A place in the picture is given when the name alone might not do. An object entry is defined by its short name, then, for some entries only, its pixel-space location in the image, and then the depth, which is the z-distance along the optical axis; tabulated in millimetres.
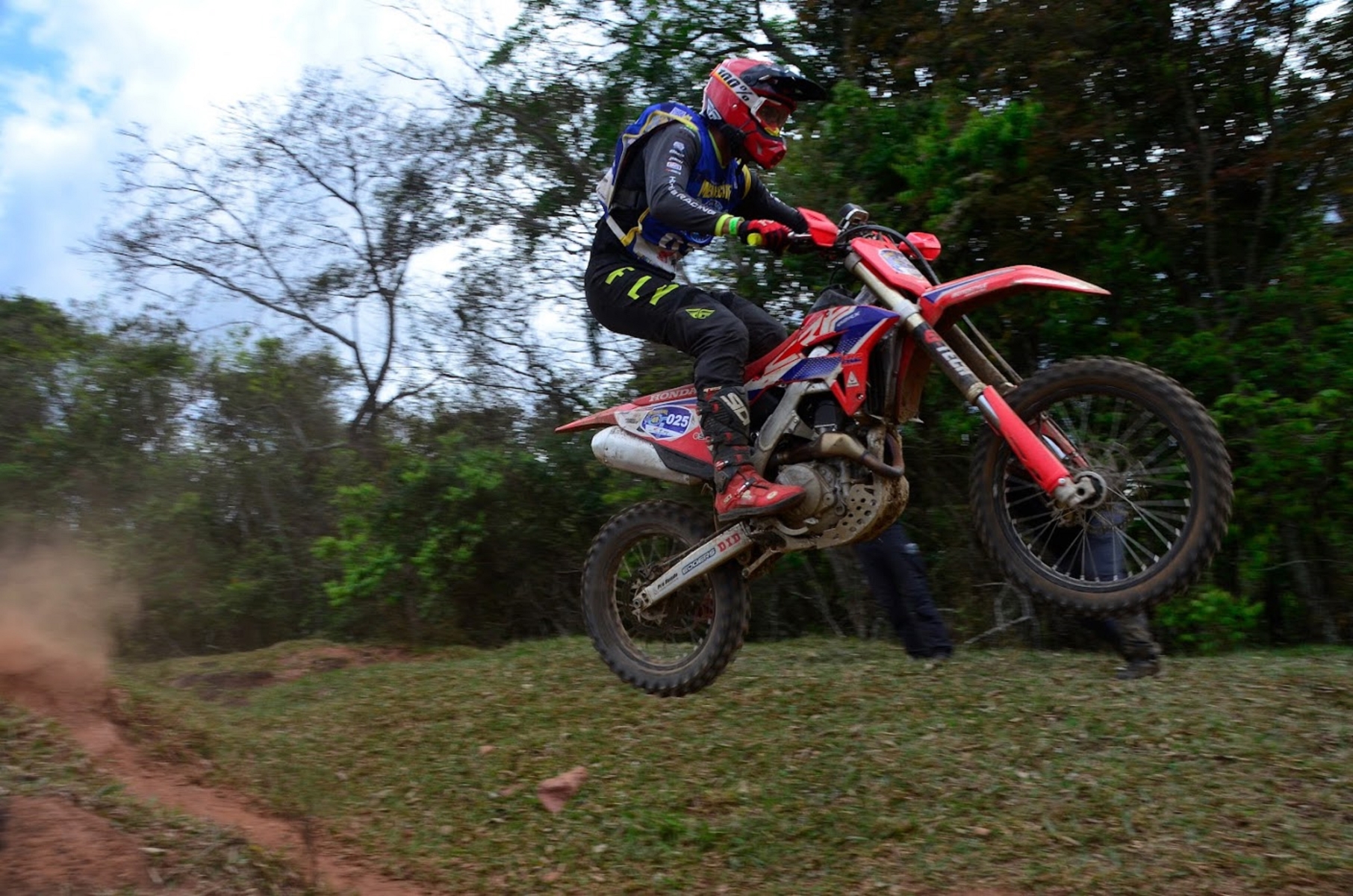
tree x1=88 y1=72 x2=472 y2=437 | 12508
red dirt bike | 4430
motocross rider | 5133
